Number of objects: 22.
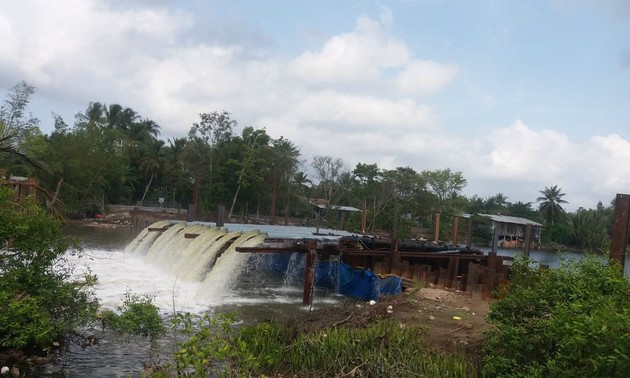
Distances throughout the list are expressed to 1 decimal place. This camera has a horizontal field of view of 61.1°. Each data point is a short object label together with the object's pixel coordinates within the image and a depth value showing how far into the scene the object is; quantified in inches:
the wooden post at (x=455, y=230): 945.5
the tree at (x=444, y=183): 2039.2
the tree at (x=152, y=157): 2250.2
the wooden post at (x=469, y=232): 970.2
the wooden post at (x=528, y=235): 756.7
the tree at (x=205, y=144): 1914.4
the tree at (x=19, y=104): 1732.3
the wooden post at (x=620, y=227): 397.4
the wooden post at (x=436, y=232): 969.2
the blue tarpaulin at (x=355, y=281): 625.2
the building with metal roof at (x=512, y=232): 2230.2
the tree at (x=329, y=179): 2039.9
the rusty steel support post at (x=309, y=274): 609.0
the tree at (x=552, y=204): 2704.2
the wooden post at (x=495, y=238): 803.0
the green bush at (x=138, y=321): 350.0
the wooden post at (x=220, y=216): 918.4
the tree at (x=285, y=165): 1950.1
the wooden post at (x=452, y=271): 619.8
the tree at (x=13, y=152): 321.7
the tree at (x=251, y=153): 1867.6
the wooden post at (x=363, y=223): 1063.6
